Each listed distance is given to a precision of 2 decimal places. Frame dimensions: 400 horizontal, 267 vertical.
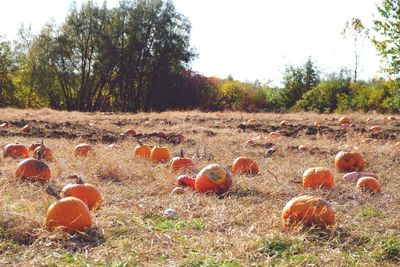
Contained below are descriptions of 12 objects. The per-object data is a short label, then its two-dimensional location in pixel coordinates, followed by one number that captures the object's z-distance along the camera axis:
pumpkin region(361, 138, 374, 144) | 9.46
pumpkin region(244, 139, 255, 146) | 9.03
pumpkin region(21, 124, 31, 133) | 10.93
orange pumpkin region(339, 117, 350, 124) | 15.30
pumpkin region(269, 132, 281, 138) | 10.81
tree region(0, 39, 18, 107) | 34.47
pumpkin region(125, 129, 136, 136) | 10.84
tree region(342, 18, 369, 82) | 32.62
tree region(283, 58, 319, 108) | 30.59
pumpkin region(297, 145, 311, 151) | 8.32
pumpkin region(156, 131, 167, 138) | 10.25
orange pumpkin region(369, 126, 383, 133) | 12.26
